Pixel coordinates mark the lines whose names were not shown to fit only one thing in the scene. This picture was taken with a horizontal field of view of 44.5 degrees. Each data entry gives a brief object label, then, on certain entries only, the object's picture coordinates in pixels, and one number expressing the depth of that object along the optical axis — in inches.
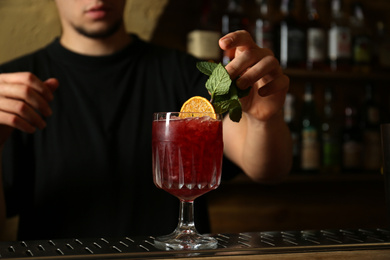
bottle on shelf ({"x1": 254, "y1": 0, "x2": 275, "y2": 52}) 89.0
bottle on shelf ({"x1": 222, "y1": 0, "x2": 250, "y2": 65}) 88.9
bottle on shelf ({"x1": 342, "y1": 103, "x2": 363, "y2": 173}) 95.2
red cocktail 34.8
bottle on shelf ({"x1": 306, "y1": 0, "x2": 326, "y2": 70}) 91.4
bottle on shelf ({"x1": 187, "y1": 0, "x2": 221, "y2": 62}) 82.5
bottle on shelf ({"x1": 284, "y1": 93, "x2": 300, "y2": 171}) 91.8
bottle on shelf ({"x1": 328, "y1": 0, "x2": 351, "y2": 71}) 93.7
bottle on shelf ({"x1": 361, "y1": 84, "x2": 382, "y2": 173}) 96.6
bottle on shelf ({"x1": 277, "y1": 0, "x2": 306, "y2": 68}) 90.9
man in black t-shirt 58.1
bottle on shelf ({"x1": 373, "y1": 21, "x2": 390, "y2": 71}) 100.1
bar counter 28.7
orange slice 34.6
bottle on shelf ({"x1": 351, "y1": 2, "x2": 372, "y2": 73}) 96.8
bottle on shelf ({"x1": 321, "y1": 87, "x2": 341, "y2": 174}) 93.9
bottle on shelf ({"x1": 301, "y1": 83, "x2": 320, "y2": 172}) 91.1
